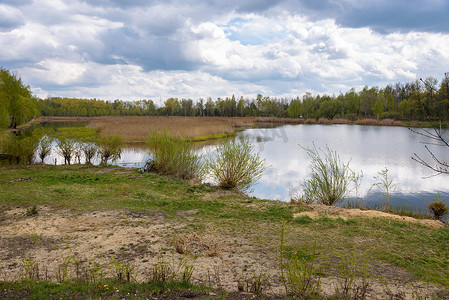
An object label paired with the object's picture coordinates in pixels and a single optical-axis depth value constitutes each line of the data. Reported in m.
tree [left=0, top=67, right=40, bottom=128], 38.88
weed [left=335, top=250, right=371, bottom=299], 3.86
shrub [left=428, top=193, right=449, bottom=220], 9.70
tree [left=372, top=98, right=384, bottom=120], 67.57
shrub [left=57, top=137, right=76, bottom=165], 17.28
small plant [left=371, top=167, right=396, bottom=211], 12.52
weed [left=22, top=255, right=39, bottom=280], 4.31
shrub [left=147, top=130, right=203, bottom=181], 14.48
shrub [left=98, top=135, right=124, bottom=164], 17.29
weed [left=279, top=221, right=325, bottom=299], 3.82
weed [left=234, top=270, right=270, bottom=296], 4.02
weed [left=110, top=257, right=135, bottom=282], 4.22
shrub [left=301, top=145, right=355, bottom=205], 10.64
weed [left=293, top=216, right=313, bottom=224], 7.58
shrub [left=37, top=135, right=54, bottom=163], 17.78
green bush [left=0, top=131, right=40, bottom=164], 16.17
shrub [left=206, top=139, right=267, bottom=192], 12.52
